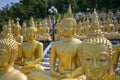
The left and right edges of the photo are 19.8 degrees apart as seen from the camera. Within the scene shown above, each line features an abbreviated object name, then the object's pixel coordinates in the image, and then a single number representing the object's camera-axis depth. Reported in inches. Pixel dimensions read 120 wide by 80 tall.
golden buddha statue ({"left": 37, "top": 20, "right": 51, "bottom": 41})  437.1
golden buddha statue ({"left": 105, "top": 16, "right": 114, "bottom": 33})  460.7
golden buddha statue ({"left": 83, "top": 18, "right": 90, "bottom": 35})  440.1
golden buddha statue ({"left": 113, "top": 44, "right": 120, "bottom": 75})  160.2
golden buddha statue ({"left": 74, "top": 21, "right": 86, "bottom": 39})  419.3
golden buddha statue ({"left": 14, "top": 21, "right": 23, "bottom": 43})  282.6
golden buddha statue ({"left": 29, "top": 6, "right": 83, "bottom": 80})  189.3
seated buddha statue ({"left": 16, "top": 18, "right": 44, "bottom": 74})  242.4
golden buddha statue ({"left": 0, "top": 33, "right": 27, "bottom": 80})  117.6
